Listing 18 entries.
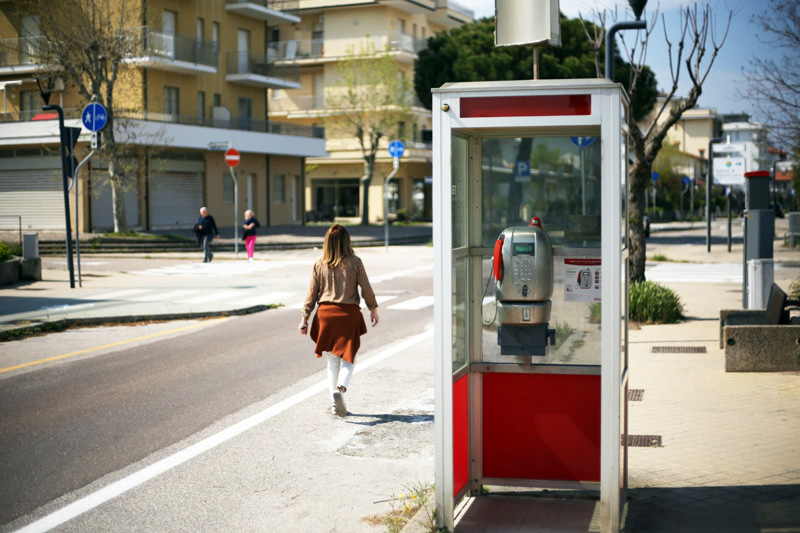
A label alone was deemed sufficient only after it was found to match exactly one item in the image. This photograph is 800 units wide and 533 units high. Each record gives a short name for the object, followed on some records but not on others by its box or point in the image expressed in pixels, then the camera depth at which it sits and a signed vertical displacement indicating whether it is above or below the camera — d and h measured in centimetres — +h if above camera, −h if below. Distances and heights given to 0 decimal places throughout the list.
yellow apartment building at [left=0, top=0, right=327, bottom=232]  3938 +425
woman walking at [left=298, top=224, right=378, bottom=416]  821 -82
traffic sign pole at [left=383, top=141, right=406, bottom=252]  3400 +231
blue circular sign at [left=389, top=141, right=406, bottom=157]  3400 +234
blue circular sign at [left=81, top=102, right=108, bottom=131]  1900 +202
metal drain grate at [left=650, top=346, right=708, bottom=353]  1117 -174
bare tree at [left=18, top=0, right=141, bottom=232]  3347 +597
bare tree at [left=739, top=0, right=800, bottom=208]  1623 +220
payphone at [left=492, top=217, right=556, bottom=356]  518 -39
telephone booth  474 -71
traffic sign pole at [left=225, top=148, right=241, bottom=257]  2905 +178
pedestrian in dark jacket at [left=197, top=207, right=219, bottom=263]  2744 -52
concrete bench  929 -142
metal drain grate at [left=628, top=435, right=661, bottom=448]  674 -174
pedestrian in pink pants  2803 -61
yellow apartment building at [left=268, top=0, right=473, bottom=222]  6231 +975
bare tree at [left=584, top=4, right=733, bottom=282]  1403 +118
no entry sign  2902 +177
